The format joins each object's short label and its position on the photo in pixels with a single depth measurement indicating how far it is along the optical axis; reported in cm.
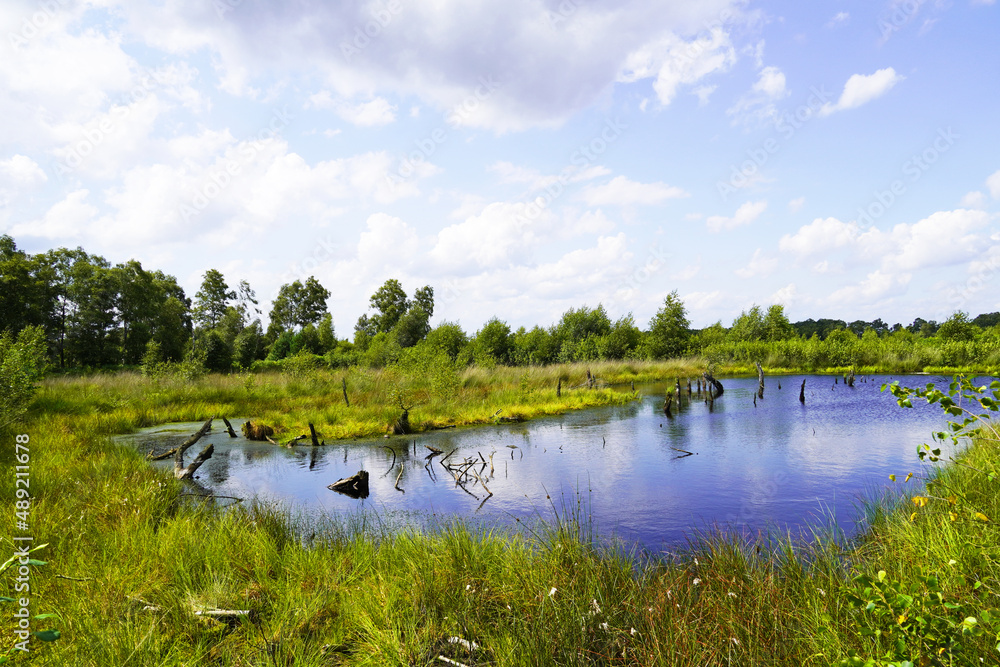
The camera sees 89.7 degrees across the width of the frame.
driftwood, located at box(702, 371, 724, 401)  2570
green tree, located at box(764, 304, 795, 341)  5762
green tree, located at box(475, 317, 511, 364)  4572
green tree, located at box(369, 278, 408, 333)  6638
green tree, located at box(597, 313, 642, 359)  4553
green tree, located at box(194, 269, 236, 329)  6009
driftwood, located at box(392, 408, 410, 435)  1611
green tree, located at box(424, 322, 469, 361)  4047
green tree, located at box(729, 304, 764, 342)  6009
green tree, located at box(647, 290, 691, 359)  4650
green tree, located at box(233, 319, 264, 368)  4594
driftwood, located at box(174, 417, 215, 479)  996
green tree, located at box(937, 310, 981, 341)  3925
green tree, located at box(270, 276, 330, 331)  6400
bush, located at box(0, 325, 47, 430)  1020
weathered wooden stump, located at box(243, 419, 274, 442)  1560
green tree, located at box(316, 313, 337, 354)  5299
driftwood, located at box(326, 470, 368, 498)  968
